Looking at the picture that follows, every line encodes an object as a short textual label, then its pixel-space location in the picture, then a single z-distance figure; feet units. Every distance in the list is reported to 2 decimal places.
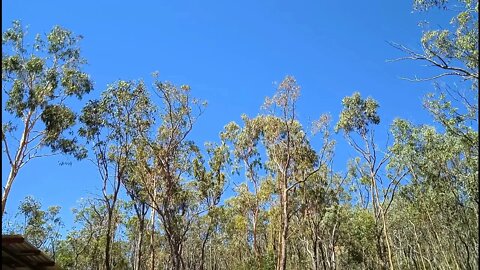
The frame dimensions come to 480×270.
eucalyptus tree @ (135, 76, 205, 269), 61.16
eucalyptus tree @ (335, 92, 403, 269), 70.49
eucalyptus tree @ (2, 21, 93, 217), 54.60
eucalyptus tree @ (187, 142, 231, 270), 65.72
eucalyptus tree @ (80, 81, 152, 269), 63.00
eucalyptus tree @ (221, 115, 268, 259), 77.22
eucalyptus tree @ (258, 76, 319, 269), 66.49
